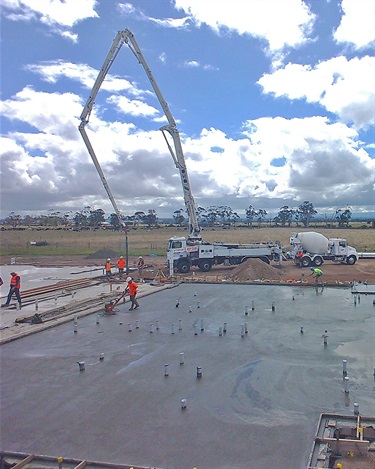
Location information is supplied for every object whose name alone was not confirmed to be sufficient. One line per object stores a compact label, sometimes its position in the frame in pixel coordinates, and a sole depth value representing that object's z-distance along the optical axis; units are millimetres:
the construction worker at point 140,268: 27617
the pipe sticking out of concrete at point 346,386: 8794
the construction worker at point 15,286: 18531
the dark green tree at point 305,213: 148875
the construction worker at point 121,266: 27489
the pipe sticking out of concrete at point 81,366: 10672
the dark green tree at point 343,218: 124500
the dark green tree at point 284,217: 150125
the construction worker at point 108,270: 25934
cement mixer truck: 33500
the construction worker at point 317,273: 22312
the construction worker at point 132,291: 17781
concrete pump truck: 28156
